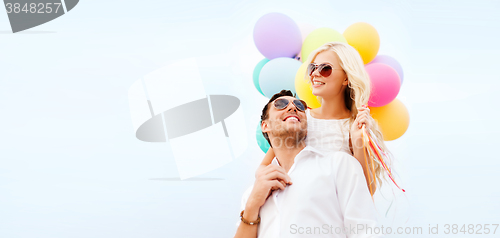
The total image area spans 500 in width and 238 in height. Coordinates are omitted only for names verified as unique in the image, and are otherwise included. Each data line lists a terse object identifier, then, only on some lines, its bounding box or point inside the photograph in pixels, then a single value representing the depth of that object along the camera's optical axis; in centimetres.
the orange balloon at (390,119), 262
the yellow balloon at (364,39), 265
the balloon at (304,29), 316
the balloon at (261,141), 279
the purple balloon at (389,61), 288
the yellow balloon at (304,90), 240
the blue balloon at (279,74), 272
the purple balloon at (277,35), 288
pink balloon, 233
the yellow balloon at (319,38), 259
